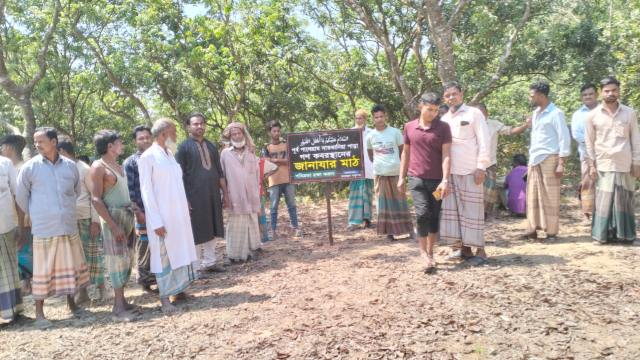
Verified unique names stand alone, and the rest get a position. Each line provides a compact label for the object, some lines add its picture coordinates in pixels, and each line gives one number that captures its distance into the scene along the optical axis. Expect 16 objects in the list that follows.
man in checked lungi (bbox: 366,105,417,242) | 6.34
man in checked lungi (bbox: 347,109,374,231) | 7.11
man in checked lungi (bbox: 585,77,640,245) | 5.22
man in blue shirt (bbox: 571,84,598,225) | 6.14
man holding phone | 4.67
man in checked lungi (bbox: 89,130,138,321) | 4.21
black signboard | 6.32
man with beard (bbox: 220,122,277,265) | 5.93
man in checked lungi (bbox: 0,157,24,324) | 4.25
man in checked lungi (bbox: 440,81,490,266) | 4.78
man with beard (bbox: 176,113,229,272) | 5.42
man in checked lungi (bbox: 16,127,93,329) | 4.21
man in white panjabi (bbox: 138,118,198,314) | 4.13
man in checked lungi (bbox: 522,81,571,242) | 5.50
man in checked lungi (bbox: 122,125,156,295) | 4.63
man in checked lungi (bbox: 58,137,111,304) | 5.04
